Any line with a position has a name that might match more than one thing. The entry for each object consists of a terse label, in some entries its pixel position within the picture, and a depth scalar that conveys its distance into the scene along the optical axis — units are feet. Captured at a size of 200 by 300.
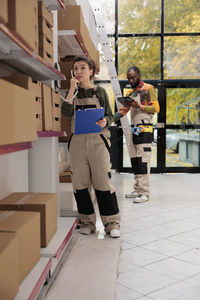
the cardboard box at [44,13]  7.28
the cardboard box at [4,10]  4.42
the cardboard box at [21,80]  6.23
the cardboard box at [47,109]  7.36
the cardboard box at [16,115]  4.30
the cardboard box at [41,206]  6.80
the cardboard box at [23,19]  4.82
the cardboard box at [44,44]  7.32
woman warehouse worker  9.04
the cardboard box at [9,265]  4.38
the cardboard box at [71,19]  10.33
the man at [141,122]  14.34
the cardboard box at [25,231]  5.38
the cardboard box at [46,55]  7.36
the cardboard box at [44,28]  7.32
